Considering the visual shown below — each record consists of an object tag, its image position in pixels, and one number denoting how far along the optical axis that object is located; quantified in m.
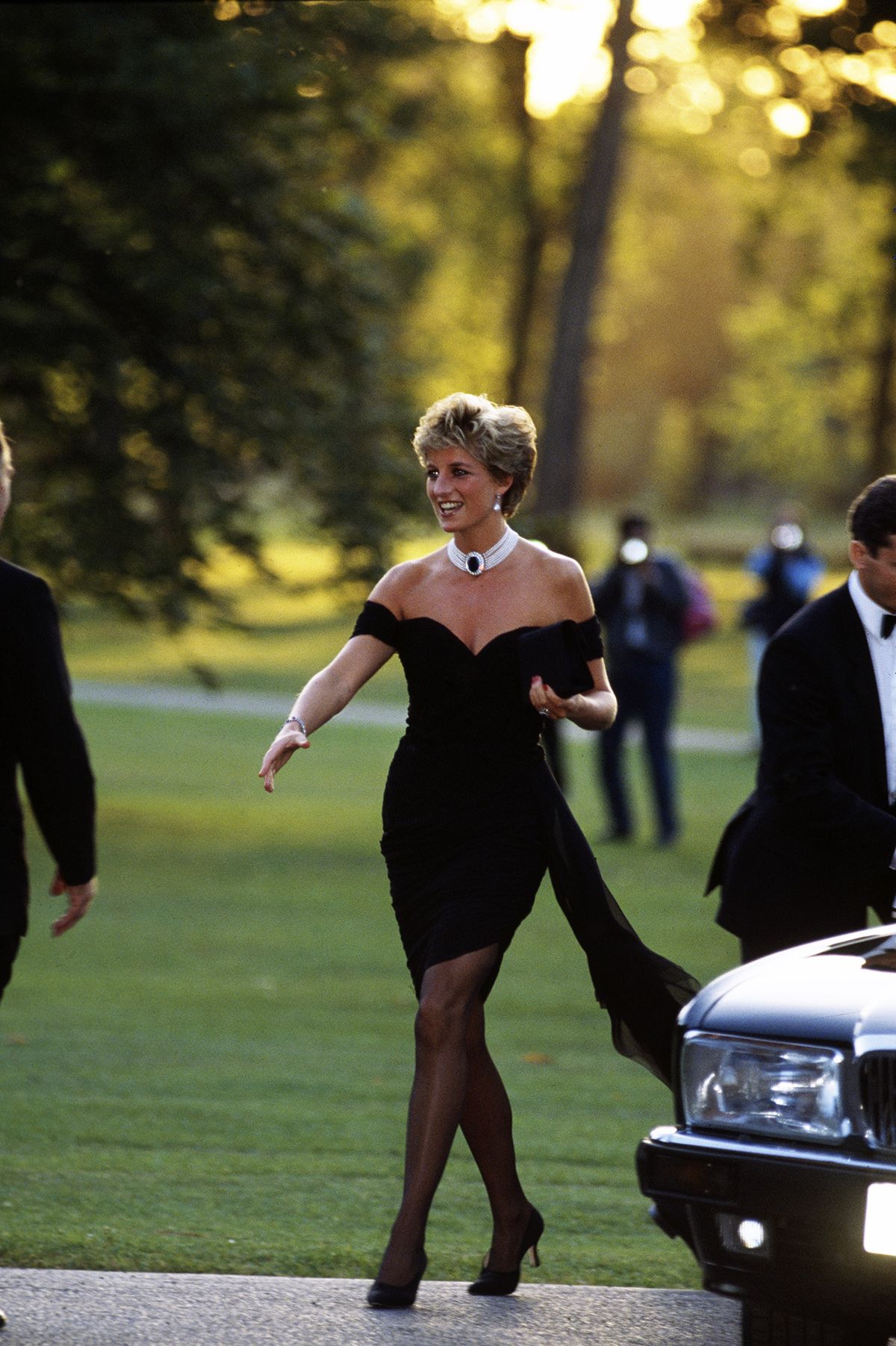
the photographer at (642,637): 30.12
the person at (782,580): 36.09
